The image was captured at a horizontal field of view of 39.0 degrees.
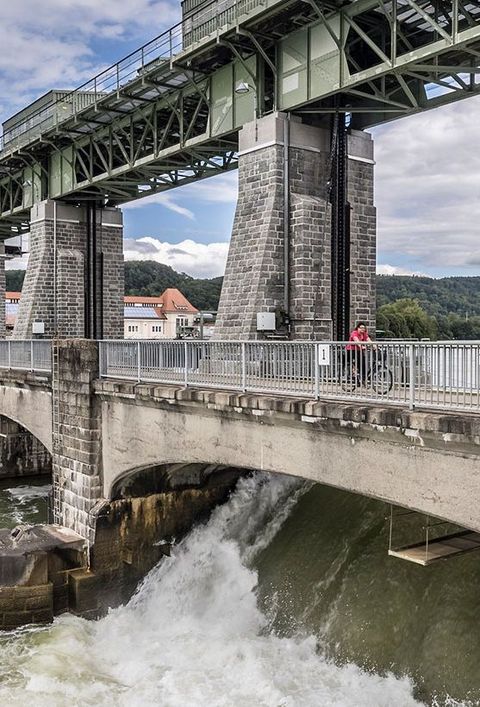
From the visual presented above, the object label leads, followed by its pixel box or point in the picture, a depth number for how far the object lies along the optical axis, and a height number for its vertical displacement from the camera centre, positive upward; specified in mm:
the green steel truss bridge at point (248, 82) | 13234 +6030
